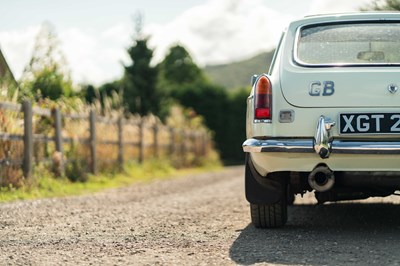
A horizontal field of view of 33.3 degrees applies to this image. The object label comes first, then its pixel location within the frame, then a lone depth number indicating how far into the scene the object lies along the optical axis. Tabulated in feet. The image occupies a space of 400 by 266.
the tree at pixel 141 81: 101.24
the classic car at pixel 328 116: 15.58
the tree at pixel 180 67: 212.02
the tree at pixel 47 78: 40.68
